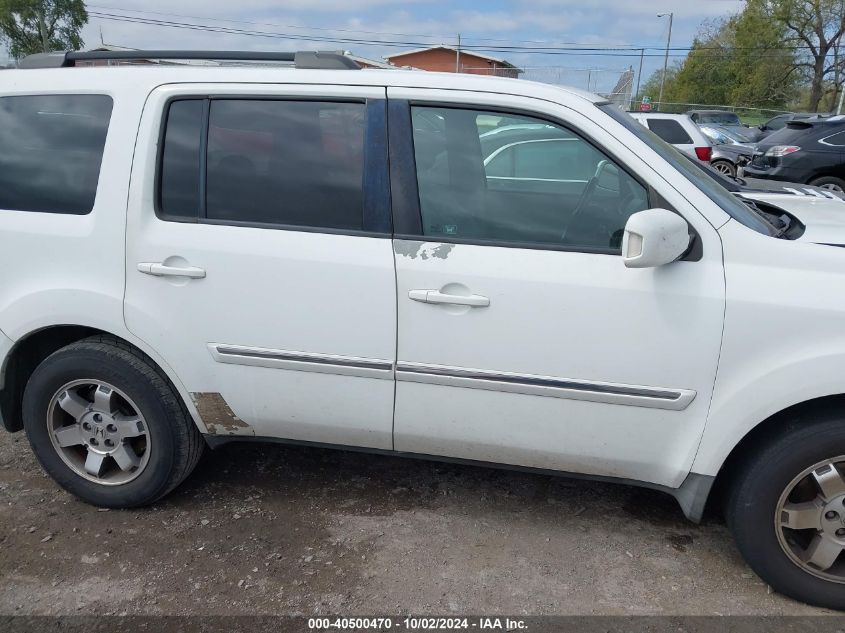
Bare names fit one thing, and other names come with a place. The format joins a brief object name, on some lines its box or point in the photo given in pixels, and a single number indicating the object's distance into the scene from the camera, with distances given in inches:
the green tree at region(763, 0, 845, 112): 1804.9
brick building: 1733.5
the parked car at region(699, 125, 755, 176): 671.6
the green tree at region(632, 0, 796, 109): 1914.4
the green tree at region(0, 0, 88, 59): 1904.5
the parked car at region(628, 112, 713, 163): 467.2
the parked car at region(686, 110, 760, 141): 1113.6
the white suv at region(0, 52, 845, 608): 97.0
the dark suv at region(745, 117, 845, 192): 437.1
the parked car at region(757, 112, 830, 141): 1010.0
